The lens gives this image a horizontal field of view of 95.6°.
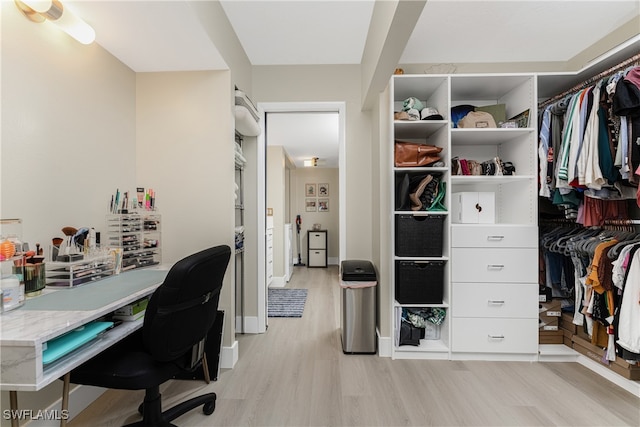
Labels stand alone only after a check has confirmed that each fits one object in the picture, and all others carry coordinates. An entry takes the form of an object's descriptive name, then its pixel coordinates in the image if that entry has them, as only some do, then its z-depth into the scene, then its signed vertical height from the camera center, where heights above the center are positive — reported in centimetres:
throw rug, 337 -114
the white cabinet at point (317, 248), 650 -73
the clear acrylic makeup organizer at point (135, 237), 177 -14
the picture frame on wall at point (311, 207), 712 +21
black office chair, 117 -54
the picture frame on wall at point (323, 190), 712 +63
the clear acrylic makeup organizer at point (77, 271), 137 -27
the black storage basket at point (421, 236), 225 -16
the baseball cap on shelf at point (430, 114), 227 +80
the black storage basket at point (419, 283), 225 -53
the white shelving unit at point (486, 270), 224 -42
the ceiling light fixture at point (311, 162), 594 +115
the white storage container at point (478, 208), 231 +6
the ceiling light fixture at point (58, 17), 132 +95
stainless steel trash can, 236 -80
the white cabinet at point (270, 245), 436 -46
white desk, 85 -35
